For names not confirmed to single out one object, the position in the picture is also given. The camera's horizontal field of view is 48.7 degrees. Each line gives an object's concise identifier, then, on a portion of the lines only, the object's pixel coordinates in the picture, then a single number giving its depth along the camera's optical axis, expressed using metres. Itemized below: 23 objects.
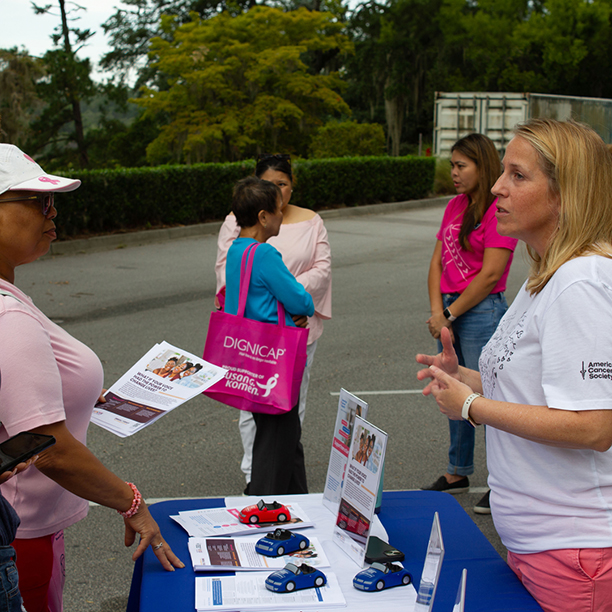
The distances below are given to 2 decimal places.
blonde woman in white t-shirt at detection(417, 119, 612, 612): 1.73
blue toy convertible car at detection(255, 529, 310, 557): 2.09
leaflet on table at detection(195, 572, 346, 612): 1.84
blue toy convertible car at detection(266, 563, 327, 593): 1.90
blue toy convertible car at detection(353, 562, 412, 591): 1.93
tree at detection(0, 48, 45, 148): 24.59
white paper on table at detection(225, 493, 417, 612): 1.89
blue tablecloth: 1.91
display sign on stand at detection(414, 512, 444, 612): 1.62
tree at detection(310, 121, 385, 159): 26.12
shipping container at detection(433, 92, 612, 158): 26.17
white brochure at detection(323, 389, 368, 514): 2.21
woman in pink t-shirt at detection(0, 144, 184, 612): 1.73
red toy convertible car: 2.29
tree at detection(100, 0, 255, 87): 35.75
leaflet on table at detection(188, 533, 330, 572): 2.03
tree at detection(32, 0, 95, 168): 24.14
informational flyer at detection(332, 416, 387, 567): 1.98
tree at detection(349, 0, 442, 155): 42.34
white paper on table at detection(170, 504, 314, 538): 2.24
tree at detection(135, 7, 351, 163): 24.59
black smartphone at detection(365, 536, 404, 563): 2.07
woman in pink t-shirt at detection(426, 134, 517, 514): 3.97
